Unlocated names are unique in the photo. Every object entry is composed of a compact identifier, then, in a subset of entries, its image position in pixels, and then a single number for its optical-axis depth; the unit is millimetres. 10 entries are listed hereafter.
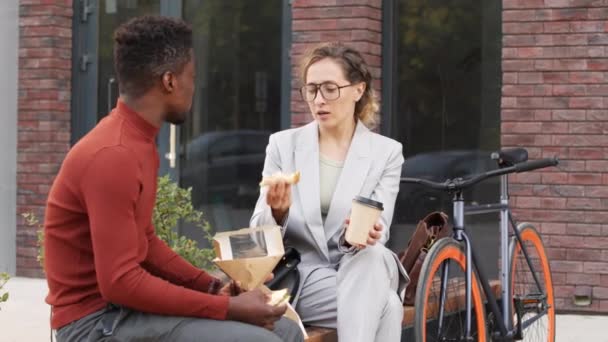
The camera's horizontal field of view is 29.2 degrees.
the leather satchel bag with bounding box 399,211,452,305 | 4738
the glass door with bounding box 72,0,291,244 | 8906
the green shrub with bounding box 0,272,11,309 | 4706
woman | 4289
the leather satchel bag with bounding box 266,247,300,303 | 4371
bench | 4289
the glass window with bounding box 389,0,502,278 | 8211
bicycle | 4742
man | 3182
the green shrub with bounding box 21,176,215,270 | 5941
